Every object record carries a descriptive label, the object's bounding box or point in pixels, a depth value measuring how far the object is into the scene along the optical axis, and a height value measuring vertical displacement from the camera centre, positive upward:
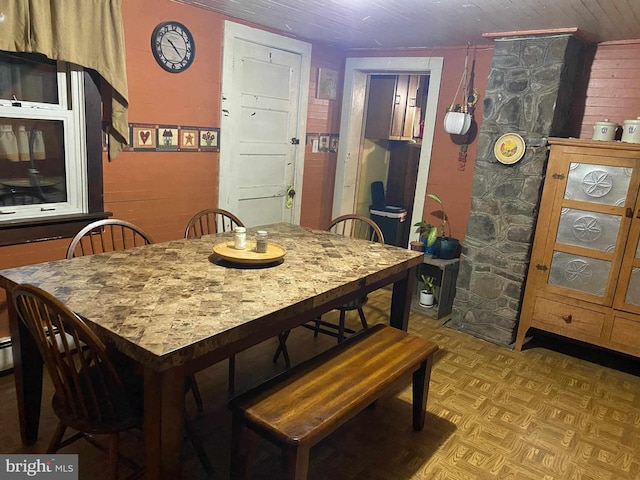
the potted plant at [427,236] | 3.91 -0.69
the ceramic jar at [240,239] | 2.27 -0.48
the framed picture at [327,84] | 4.24 +0.53
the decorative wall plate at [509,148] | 3.28 +0.07
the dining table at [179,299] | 1.42 -0.59
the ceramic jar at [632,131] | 2.95 +0.23
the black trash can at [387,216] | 5.05 -0.71
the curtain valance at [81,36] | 2.30 +0.43
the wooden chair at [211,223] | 2.79 -0.58
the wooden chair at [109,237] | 2.38 -0.68
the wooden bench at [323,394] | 1.60 -0.94
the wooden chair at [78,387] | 1.43 -0.84
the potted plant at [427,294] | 3.99 -1.17
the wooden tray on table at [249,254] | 2.12 -0.53
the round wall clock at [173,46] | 3.00 +0.54
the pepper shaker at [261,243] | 2.23 -0.48
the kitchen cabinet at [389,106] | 4.86 +0.43
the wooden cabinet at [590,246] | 2.97 -0.52
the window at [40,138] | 2.49 -0.10
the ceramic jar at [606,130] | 3.09 +0.23
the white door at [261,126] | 3.54 +0.09
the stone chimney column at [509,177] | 3.15 -0.13
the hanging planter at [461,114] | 3.72 +0.31
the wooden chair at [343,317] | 2.89 -1.07
